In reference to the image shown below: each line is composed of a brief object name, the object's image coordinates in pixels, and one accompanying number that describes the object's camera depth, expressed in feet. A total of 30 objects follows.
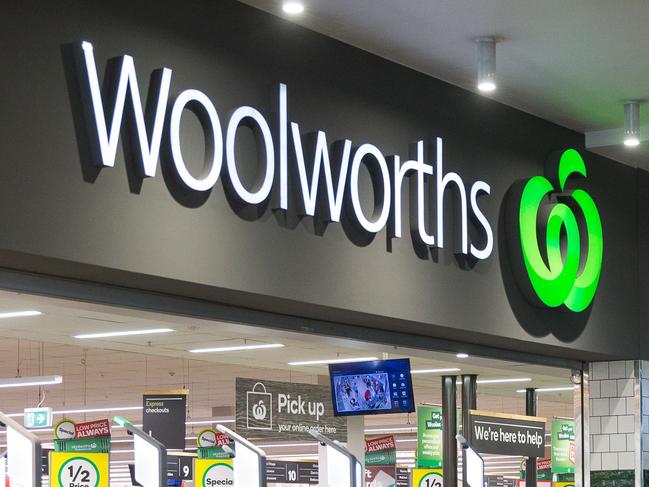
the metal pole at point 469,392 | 46.80
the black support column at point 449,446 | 44.88
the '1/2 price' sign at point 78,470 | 44.45
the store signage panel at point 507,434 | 29.83
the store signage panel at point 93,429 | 56.34
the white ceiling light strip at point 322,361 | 44.45
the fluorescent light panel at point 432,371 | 45.27
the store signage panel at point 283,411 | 36.78
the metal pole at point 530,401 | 51.92
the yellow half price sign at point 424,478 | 53.21
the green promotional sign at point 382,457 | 61.72
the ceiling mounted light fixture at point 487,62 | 20.85
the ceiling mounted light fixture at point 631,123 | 24.56
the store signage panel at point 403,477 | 75.20
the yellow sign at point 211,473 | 47.19
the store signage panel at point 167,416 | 49.44
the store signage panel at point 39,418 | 54.39
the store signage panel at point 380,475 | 59.82
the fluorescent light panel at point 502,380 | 48.10
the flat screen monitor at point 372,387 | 27.91
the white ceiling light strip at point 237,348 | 39.40
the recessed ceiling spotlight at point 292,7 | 18.51
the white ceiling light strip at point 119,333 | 35.42
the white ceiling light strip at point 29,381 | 44.21
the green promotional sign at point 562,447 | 55.01
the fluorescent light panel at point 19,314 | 30.17
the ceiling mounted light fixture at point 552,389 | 53.26
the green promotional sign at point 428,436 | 50.83
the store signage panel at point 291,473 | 61.57
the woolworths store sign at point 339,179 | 16.55
